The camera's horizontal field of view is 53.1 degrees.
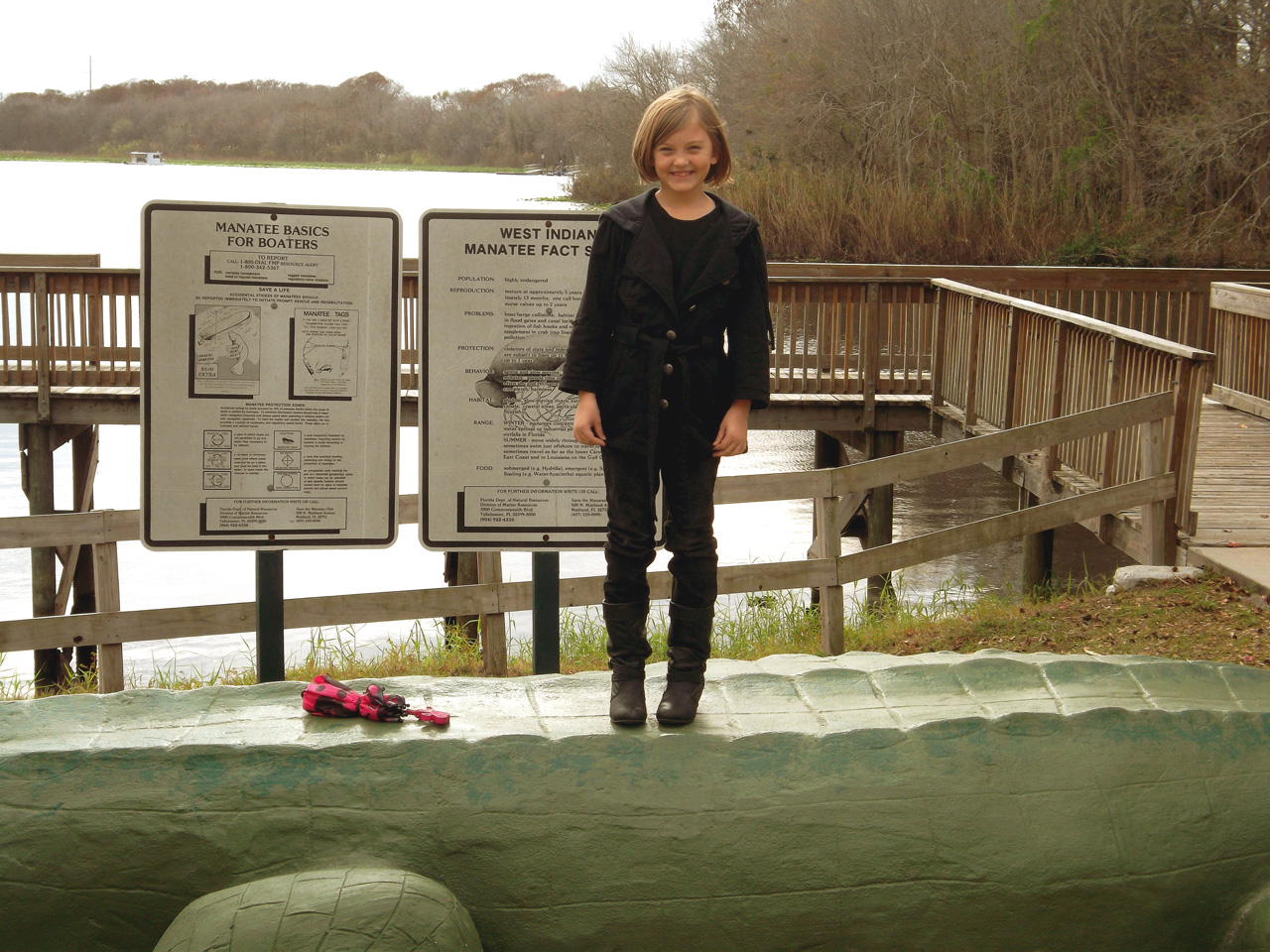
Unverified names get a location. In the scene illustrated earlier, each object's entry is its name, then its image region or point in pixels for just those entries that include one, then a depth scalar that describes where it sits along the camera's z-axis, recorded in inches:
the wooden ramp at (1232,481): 307.1
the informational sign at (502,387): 168.2
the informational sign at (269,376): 165.0
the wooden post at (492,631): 269.0
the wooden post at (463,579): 326.0
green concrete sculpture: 120.8
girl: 131.1
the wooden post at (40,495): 456.1
